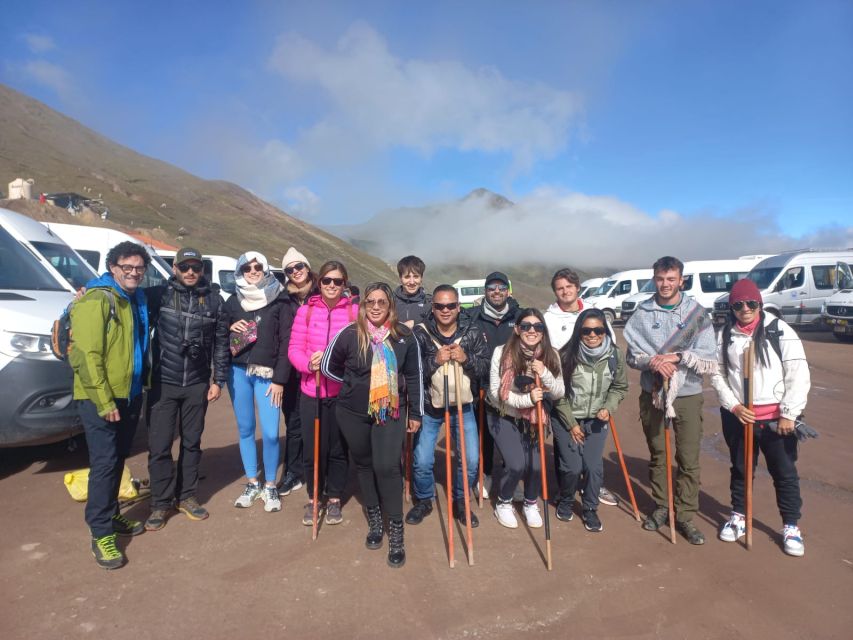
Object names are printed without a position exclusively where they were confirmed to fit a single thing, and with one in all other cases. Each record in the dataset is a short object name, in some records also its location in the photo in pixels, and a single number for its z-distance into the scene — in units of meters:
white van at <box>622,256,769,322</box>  19.70
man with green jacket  3.39
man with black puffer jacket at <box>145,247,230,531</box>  4.01
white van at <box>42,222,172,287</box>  11.62
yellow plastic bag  4.32
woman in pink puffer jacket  4.12
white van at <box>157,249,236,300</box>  14.65
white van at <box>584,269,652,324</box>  22.95
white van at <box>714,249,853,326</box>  16.45
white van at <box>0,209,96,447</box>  4.42
